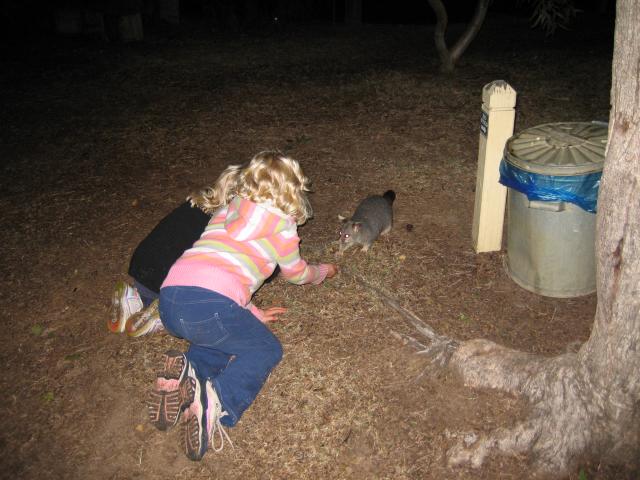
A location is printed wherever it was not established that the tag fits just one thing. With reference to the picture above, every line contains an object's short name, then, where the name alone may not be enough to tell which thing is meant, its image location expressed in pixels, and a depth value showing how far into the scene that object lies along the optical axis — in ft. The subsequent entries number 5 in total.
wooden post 12.05
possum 14.78
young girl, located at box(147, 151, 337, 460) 9.64
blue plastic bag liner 10.64
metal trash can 10.76
